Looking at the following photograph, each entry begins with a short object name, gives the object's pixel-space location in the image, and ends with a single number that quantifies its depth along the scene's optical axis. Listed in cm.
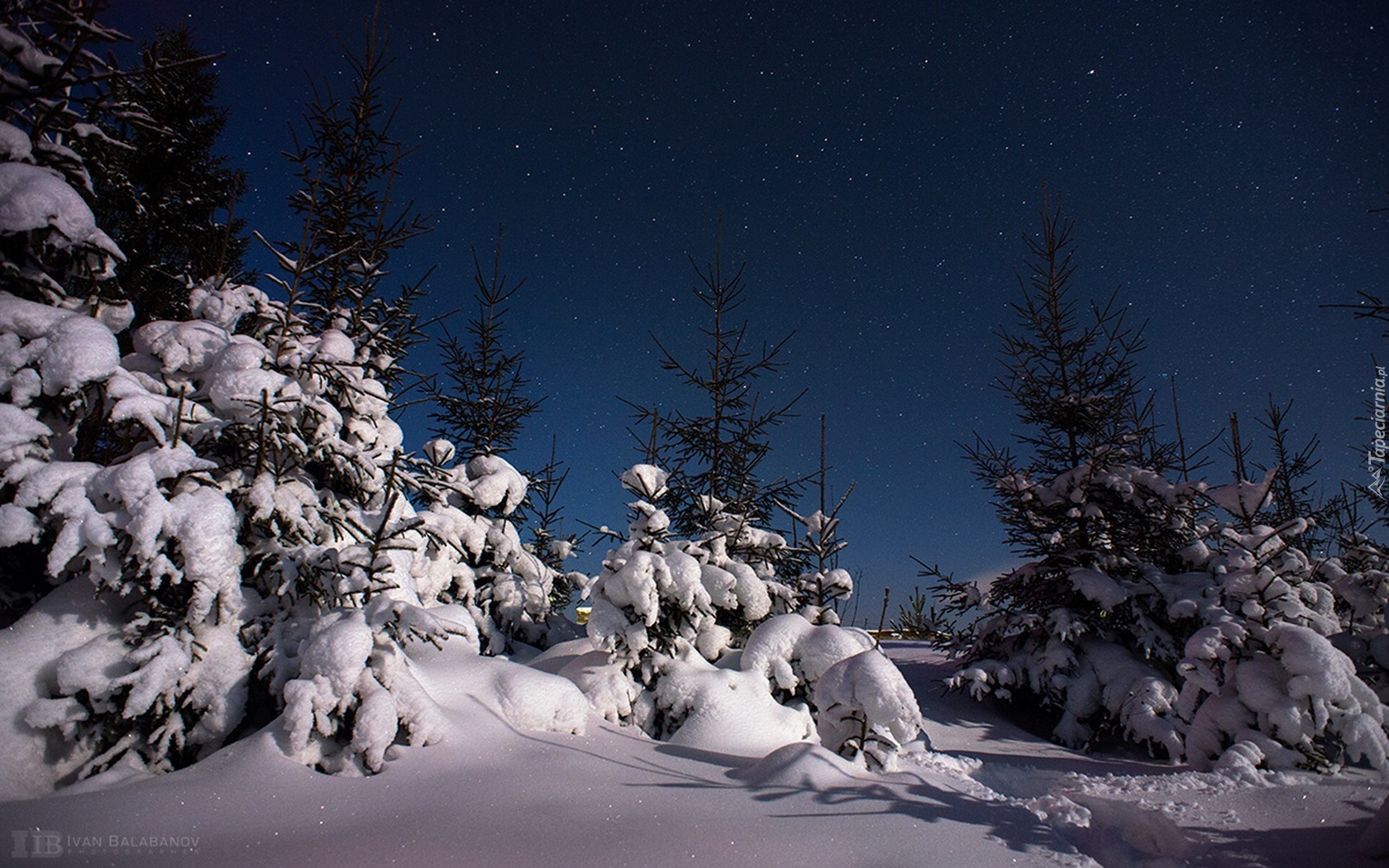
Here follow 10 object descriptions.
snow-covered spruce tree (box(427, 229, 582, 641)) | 812
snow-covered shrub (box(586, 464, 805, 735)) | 502
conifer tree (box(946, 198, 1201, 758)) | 743
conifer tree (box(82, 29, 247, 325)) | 828
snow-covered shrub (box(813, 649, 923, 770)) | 418
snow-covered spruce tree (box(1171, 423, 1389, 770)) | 475
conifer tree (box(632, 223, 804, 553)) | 861
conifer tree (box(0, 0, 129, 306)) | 337
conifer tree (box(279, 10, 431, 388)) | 609
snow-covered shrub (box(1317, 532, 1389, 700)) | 624
